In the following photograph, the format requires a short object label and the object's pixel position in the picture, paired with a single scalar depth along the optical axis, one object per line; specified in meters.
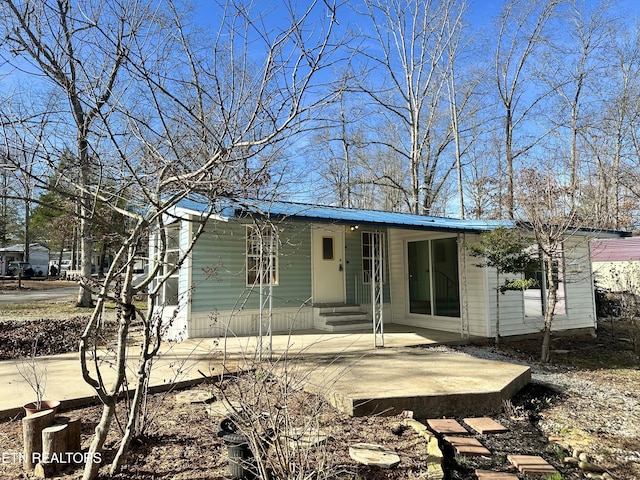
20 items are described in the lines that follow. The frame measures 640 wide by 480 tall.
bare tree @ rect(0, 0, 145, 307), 2.96
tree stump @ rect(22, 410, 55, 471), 2.94
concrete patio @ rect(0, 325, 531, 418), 4.31
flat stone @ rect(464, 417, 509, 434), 3.97
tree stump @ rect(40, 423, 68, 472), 2.83
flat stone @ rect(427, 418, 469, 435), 3.89
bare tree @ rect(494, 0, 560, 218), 17.56
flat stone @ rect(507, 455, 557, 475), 3.18
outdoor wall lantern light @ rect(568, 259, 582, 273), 10.18
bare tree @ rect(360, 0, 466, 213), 16.84
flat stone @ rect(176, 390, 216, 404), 4.53
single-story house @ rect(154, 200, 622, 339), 8.28
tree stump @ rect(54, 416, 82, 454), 2.98
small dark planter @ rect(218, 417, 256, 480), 2.74
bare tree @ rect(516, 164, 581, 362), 7.24
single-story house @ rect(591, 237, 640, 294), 14.65
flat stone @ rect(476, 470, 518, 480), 3.01
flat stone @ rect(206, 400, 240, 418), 4.03
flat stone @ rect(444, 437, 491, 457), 3.44
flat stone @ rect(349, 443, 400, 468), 3.01
